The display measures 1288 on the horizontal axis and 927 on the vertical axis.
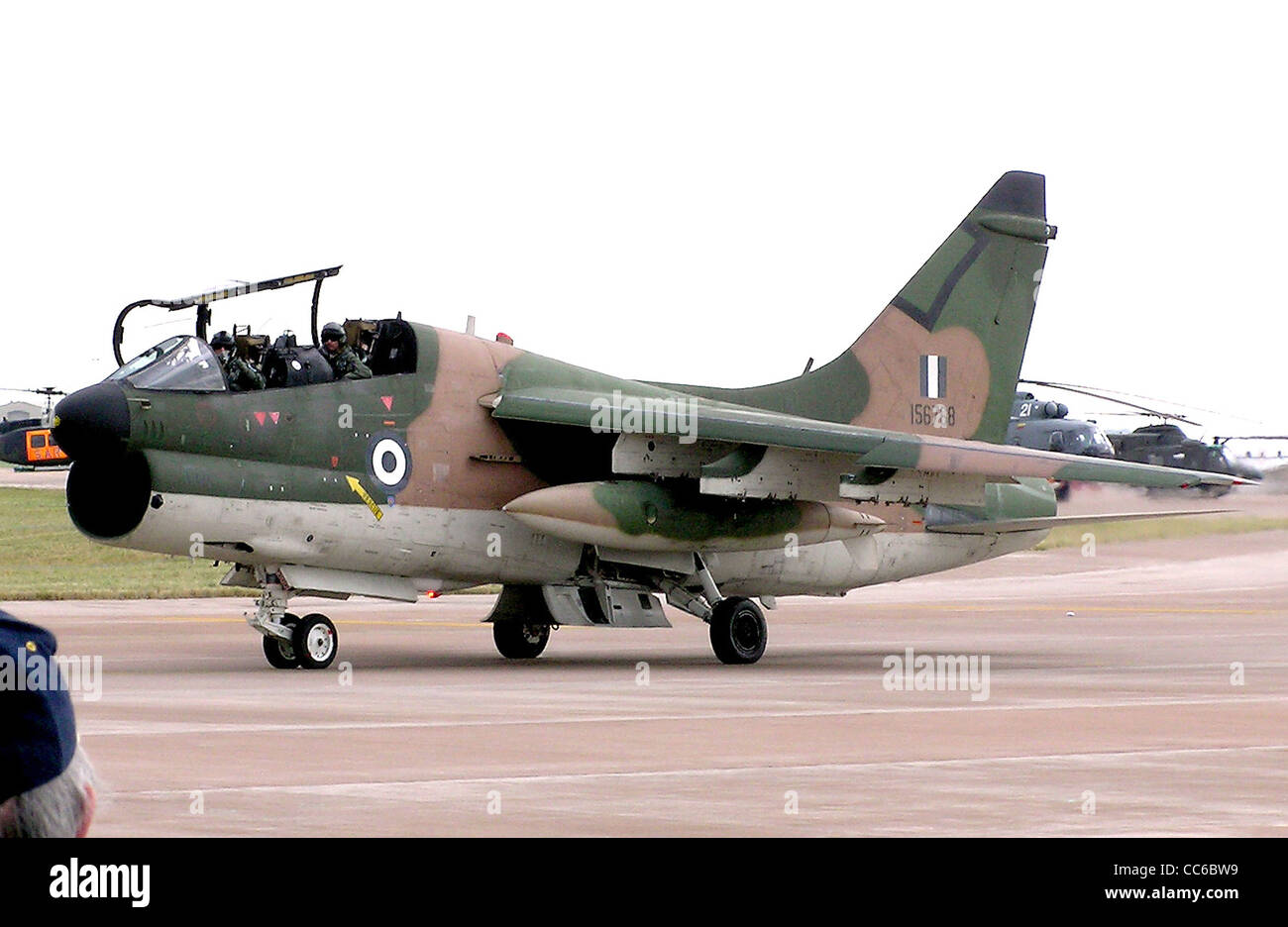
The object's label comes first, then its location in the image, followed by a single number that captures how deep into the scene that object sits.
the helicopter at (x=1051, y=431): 54.50
